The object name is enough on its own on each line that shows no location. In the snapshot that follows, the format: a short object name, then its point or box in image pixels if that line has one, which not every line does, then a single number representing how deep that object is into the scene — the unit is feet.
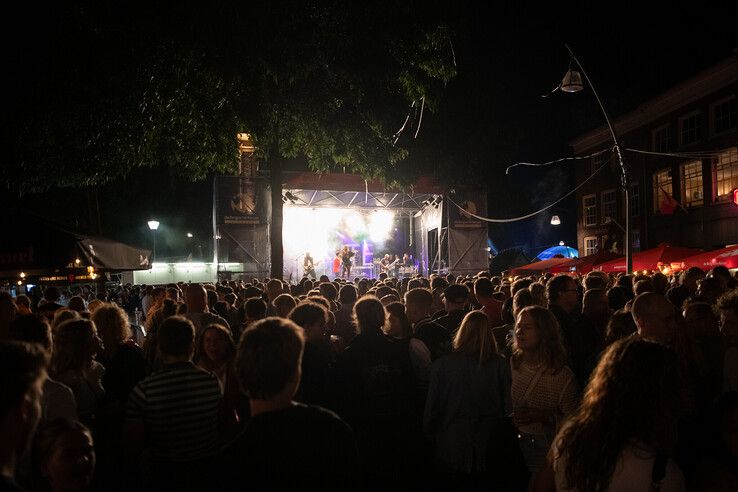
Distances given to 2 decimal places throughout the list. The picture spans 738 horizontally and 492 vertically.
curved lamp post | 44.47
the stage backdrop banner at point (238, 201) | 77.61
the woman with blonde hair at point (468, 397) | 13.78
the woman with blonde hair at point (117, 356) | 15.49
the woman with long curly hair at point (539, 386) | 12.37
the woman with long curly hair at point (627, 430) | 7.26
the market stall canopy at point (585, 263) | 60.18
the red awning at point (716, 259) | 39.55
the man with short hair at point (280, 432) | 6.74
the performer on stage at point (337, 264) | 91.15
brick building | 77.25
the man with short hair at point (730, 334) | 12.83
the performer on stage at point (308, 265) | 87.50
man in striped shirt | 11.24
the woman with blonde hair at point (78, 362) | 13.25
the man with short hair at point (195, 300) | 23.07
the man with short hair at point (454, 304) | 21.40
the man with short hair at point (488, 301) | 24.48
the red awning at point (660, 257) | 48.82
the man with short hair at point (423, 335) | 16.69
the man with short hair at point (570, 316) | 17.85
